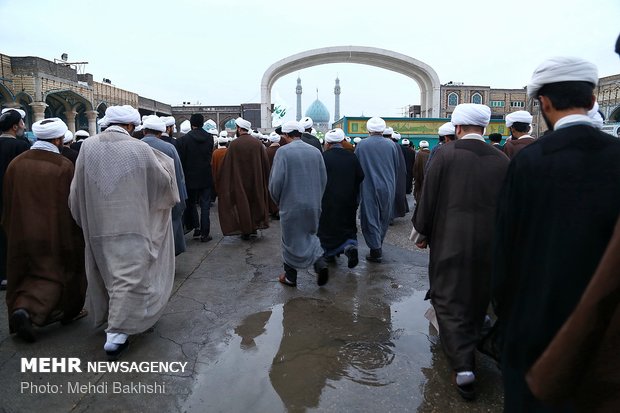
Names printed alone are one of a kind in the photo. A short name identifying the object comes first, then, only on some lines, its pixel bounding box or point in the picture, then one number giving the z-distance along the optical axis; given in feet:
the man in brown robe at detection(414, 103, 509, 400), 8.86
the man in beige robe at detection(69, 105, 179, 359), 9.81
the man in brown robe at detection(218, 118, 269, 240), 21.07
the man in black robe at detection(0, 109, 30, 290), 13.96
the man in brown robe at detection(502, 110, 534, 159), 16.62
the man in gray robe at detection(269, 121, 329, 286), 14.38
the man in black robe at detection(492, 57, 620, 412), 4.59
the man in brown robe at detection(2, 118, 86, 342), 10.65
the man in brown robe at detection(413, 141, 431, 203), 32.19
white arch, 83.61
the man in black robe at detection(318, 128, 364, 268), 16.42
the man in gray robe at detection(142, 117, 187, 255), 15.38
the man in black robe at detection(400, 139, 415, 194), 35.47
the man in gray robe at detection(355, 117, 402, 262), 17.90
